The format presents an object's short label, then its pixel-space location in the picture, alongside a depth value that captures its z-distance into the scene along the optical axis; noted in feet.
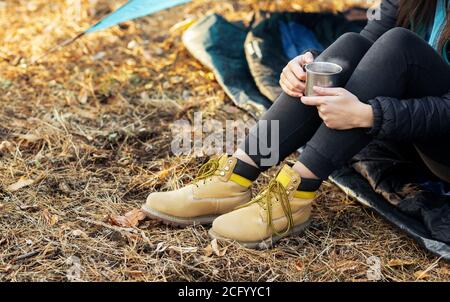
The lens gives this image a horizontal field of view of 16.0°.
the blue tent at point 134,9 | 14.35
